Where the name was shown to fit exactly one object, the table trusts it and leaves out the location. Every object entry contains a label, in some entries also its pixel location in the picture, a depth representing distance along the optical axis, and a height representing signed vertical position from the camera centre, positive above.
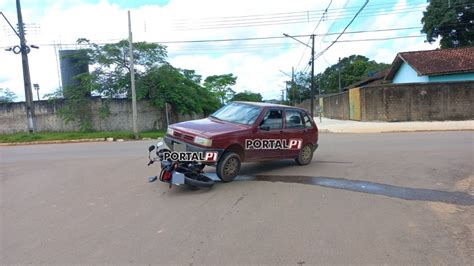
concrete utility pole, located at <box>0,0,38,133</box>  23.56 +4.00
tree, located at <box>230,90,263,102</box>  83.86 +3.77
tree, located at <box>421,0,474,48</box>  40.53 +8.51
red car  7.48 -0.51
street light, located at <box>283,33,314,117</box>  28.60 +3.62
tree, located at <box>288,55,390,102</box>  79.31 +6.69
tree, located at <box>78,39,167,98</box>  28.14 +4.46
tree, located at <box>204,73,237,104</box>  74.56 +6.05
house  31.03 +2.93
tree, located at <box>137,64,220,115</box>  28.45 +2.18
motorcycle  6.59 -1.07
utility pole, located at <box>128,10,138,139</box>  23.41 +2.98
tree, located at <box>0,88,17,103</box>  35.09 +2.99
